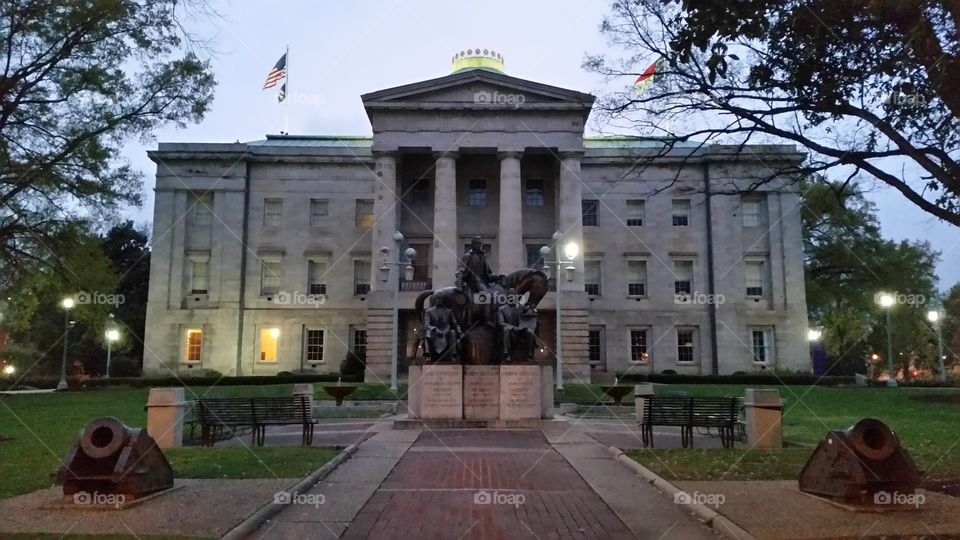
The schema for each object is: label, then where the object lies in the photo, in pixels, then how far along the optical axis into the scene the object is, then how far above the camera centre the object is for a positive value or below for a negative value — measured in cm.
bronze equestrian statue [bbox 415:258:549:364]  2155 +128
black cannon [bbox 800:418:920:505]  977 -143
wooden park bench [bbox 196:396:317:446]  1669 -137
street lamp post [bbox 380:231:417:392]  3625 +437
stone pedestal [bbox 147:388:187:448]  1655 -135
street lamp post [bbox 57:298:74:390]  4539 -182
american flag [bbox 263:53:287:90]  4712 +1796
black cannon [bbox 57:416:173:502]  990 -147
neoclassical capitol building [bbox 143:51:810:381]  5459 +793
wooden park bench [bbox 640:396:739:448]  1648 -127
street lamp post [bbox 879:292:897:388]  4259 +328
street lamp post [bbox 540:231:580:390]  3597 +497
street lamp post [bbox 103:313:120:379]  5017 +139
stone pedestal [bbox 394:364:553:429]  2106 -108
